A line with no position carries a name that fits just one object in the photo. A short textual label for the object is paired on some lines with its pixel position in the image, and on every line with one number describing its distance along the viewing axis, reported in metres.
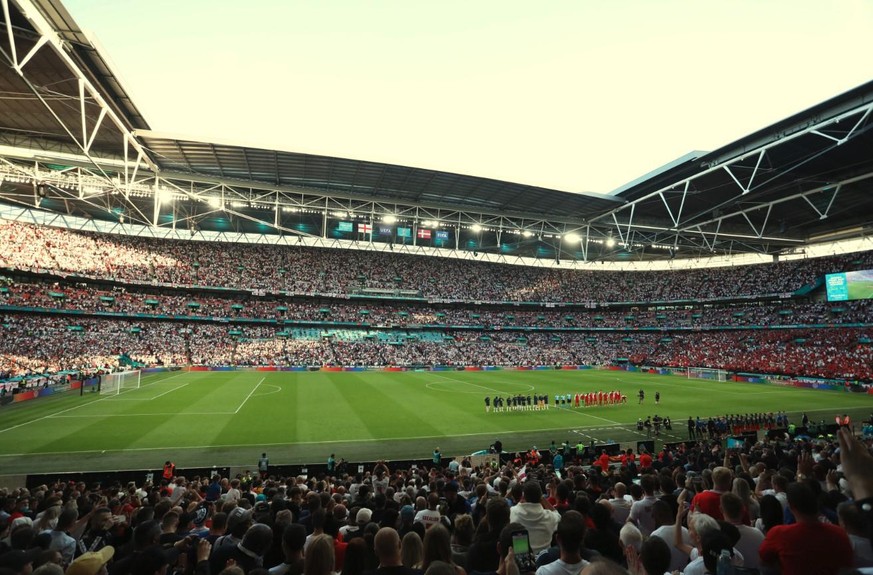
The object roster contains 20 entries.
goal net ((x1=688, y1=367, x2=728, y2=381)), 46.40
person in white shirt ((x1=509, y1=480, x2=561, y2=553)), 5.12
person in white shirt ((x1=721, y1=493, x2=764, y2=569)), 4.30
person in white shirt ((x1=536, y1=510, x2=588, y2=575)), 3.36
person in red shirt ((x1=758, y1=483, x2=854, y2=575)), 3.20
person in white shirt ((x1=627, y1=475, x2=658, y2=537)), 6.08
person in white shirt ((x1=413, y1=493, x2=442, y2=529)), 6.29
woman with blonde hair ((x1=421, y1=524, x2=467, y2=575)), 3.52
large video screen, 47.31
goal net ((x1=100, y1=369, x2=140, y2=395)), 32.84
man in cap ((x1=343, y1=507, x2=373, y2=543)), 5.68
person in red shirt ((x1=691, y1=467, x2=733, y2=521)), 5.29
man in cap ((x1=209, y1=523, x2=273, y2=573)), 4.21
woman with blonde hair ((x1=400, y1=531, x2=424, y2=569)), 3.62
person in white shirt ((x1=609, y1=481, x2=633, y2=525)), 6.62
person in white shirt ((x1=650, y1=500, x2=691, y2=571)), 4.61
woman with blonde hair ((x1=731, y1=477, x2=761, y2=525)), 5.63
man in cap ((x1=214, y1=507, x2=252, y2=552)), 4.95
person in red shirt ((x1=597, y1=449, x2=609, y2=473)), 13.43
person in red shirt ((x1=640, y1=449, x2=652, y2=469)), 12.76
